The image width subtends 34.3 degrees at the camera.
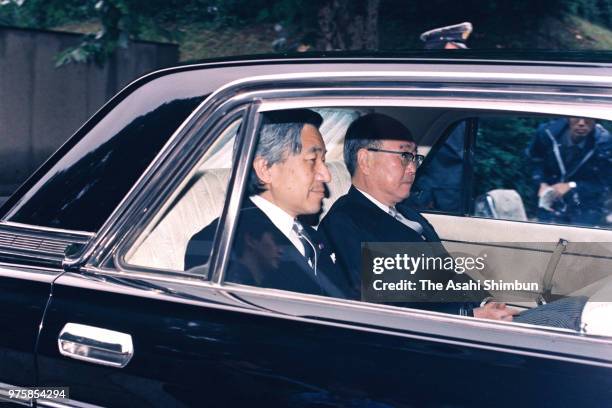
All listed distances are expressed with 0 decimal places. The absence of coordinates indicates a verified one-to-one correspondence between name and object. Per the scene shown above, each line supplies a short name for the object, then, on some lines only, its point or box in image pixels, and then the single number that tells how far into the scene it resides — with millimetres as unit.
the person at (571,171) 3515
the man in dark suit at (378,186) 2836
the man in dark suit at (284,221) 2379
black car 2041
